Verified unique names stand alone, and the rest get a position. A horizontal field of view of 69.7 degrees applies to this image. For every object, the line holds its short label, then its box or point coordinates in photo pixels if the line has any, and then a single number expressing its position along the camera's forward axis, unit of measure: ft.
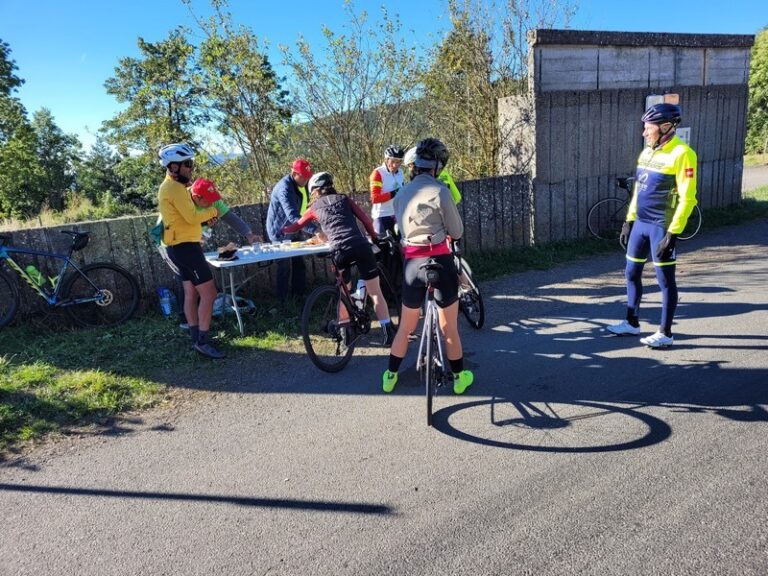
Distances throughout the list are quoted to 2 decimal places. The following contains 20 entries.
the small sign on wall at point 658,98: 35.12
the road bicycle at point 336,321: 16.37
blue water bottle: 21.30
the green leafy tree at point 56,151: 177.68
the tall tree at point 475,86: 33.32
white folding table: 19.07
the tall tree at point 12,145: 108.99
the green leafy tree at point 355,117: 30.99
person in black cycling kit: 16.29
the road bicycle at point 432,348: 12.73
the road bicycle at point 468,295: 19.10
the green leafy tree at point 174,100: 31.73
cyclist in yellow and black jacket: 16.14
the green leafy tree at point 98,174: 173.60
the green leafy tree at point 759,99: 100.48
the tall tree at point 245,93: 29.50
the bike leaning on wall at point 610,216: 34.01
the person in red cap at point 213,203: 18.13
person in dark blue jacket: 20.87
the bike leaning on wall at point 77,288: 19.79
